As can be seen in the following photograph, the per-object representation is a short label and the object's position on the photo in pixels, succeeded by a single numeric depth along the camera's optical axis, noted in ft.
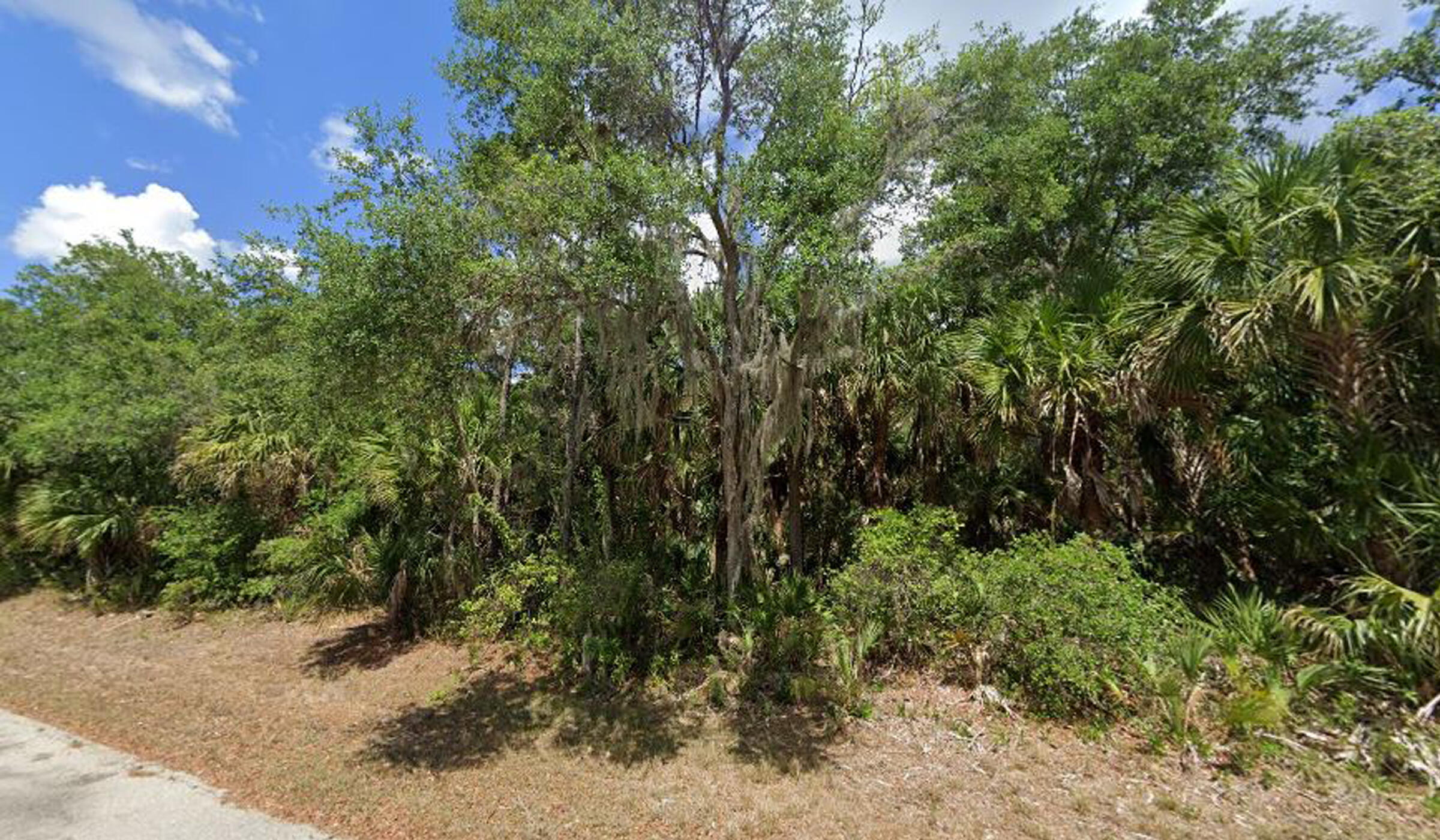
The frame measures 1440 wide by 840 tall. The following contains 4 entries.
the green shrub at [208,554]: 35.42
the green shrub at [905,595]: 22.49
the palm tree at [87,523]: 36.94
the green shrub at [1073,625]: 19.01
